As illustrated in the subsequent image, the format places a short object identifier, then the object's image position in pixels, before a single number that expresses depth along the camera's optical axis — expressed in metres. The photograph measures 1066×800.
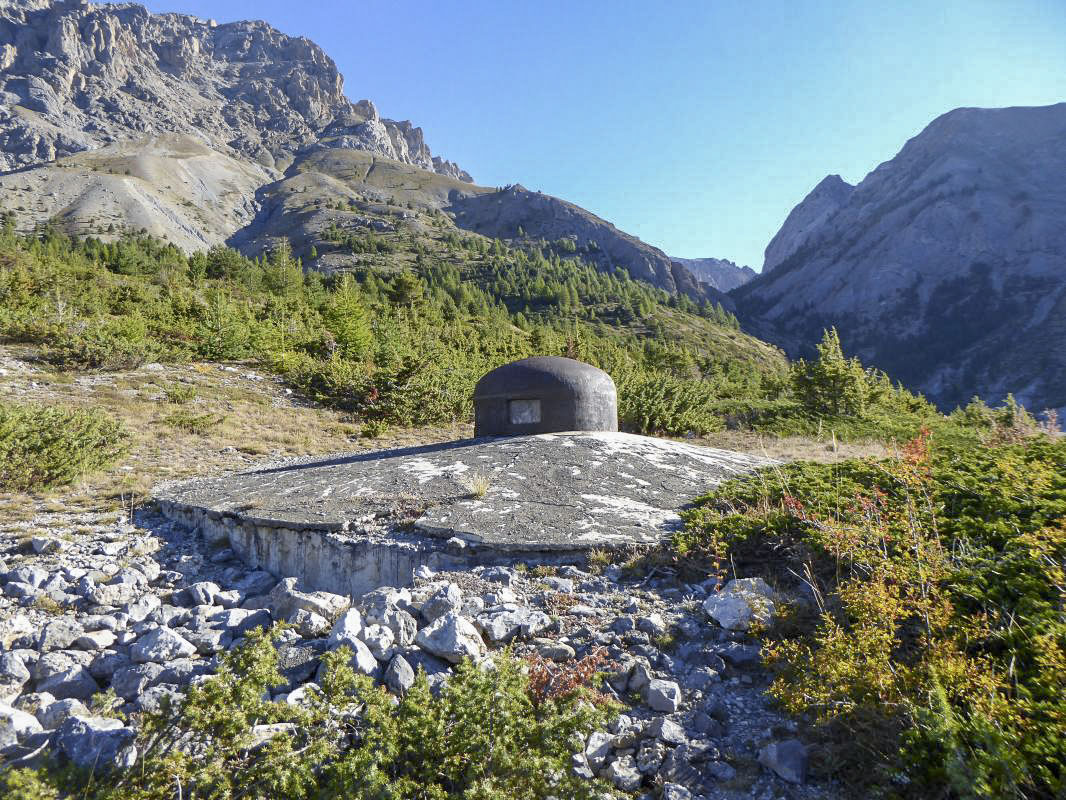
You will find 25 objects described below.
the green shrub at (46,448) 8.75
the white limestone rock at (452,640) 3.53
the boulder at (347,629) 3.52
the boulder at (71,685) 3.35
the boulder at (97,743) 2.51
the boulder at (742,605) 3.92
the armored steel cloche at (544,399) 10.91
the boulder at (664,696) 3.19
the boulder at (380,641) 3.56
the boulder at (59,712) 2.96
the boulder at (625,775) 2.67
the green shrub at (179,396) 15.97
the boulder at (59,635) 3.93
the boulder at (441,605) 4.05
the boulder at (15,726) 2.69
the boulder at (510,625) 3.85
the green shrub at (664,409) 19.58
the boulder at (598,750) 2.81
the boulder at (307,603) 4.26
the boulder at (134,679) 3.28
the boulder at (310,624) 3.87
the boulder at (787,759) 2.64
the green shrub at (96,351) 17.45
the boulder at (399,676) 3.28
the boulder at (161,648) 3.63
